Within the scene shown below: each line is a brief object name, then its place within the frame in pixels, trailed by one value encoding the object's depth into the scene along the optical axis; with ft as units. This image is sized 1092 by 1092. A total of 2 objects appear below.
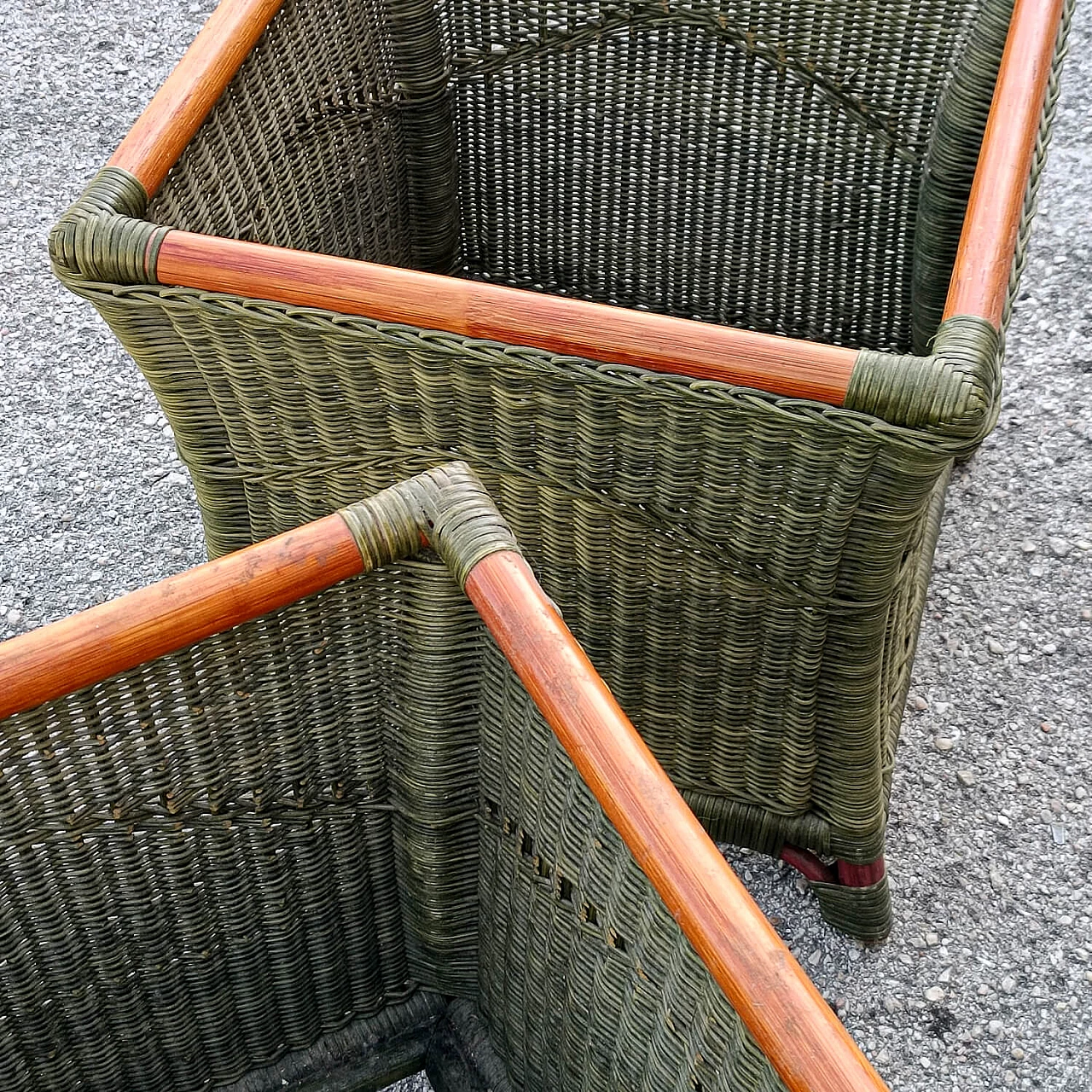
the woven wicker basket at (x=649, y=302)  3.28
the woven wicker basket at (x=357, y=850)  2.38
